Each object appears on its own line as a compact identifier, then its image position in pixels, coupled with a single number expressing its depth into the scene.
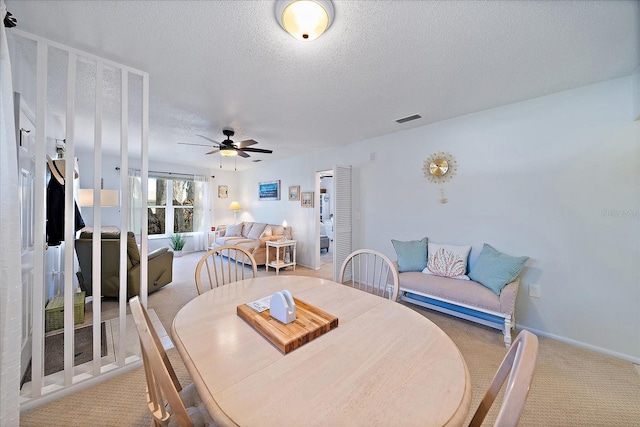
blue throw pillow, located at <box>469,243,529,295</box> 2.30
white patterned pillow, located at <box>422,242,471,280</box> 2.73
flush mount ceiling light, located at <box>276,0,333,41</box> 1.30
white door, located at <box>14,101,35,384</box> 1.68
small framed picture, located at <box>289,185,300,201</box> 5.33
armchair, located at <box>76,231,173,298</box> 2.99
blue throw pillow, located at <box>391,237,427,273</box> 3.01
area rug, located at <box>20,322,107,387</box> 1.91
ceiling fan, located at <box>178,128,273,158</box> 3.39
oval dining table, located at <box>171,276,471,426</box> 0.67
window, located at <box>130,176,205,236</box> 6.05
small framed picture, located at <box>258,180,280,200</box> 5.88
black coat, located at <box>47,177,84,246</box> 2.11
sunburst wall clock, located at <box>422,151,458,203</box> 3.03
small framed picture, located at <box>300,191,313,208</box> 5.02
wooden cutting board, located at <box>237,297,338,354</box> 0.98
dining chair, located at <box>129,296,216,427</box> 0.66
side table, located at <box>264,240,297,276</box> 4.73
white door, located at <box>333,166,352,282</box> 3.87
